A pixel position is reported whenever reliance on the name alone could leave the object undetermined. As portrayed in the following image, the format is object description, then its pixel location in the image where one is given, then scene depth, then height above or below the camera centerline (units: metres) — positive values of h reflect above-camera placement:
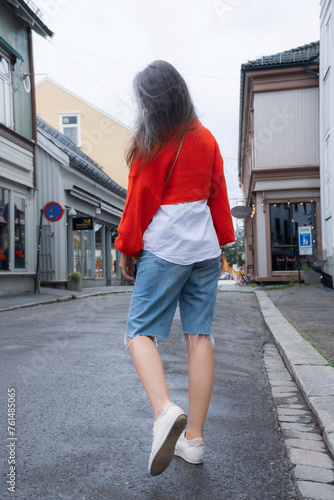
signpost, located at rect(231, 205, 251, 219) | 20.97 +1.45
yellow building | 29.36 +7.14
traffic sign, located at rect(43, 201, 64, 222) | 14.89 +1.12
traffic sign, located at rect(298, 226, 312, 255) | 17.16 +0.30
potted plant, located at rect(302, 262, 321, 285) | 17.27 -0.85
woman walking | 2.40 +0.07
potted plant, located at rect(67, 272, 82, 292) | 18.91 -0.91
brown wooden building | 19.52 +3.24
